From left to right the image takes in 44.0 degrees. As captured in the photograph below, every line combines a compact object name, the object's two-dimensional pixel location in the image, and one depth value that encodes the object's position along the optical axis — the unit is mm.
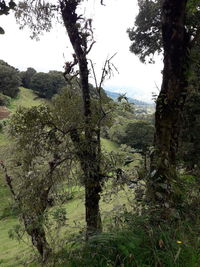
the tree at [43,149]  5797
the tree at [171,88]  3361
